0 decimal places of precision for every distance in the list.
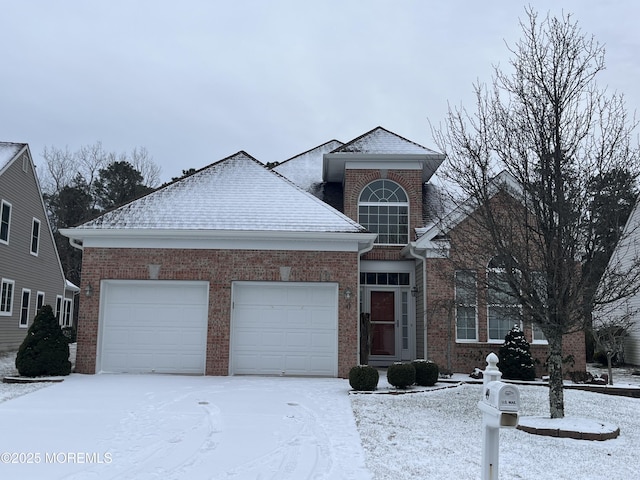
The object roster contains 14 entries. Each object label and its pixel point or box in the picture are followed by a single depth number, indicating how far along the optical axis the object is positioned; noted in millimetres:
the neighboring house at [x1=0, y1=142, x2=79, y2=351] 19688
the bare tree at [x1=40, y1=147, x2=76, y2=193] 38281
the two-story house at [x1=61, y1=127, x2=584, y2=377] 13398
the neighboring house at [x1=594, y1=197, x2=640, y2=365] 19853
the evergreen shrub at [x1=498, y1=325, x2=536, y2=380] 13328
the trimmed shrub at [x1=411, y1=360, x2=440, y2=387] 11977
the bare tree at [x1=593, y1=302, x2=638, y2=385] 13227
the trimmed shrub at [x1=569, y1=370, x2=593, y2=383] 13617
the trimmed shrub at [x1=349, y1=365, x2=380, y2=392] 11117
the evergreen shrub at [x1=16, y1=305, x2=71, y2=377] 12289
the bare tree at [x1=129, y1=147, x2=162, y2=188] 39750
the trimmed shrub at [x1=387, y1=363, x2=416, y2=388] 11297
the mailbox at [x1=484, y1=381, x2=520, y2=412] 4574
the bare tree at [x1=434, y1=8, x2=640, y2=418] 8133
